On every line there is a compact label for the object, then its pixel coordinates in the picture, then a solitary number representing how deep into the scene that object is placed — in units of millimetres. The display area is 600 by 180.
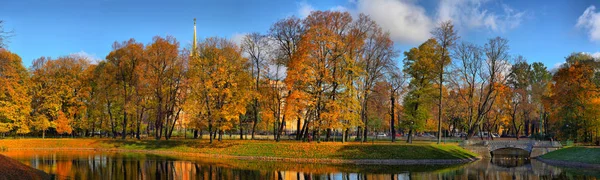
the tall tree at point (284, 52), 48784
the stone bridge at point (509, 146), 52094
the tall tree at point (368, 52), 47781
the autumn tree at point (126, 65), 57562
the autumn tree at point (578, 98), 49050
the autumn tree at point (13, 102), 54950
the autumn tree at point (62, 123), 60781
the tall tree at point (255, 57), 52500
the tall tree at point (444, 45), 50625
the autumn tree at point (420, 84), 55406
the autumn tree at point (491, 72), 54719
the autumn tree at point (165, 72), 55688
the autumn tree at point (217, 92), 48188
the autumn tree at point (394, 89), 55700
